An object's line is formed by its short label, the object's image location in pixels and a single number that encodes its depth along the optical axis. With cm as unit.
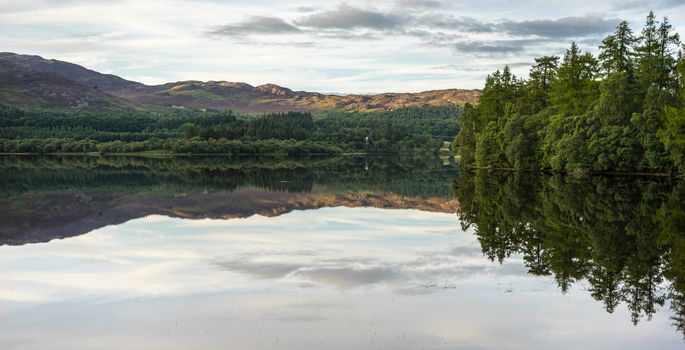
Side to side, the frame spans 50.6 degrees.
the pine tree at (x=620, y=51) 8431
